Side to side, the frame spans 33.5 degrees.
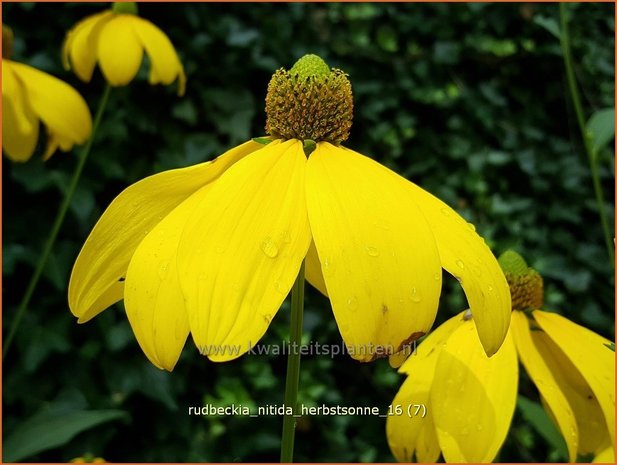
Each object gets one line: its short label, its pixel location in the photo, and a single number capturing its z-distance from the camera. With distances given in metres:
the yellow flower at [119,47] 0.40
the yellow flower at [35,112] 0.37
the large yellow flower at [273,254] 0.19
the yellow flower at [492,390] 0.25
